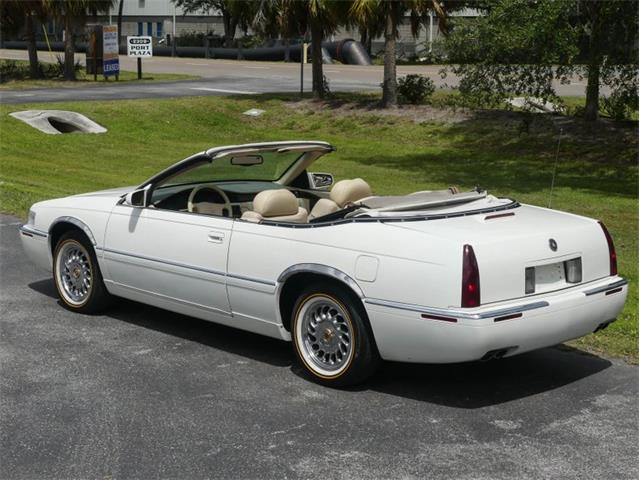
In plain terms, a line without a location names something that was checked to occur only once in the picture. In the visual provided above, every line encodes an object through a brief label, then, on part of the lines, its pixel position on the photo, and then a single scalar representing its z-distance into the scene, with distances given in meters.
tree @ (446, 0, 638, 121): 19.12
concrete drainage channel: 24.73
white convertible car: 6.14
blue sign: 36.44
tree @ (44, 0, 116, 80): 34.84
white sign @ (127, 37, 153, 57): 37.63
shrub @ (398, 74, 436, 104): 29.30
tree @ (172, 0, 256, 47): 60.91
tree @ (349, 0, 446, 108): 26.12
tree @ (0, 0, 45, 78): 34.88
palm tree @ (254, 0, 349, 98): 27.61
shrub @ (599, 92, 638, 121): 21.28
